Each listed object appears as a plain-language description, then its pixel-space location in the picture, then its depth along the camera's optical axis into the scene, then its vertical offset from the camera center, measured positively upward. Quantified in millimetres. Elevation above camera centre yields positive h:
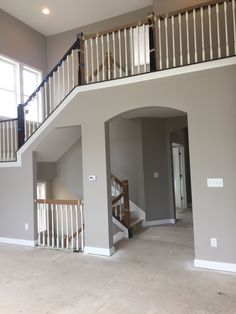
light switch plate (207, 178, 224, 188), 3730 -202
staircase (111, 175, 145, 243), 5580 -900
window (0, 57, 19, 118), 7020 +2372
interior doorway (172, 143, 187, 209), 9188 -247
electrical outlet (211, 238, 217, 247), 3747 -1024
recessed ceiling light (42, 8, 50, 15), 7035 +4317
